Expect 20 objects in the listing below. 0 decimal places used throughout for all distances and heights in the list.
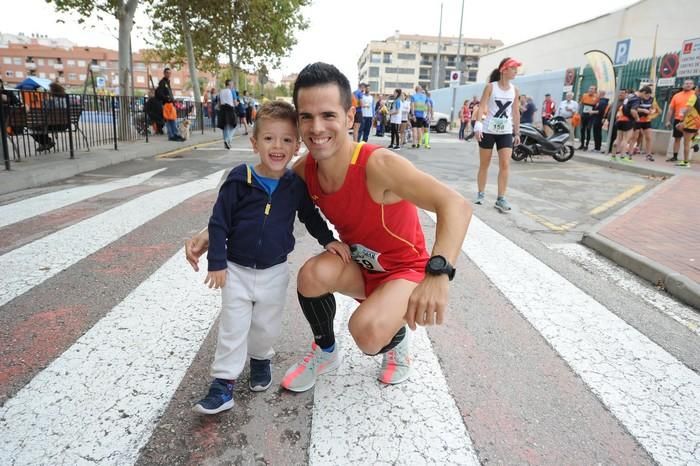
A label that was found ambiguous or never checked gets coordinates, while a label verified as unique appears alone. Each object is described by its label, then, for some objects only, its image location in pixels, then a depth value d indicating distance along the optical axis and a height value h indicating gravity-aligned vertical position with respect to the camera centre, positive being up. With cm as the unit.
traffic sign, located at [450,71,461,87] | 2877 +296
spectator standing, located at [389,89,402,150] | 1472 +21
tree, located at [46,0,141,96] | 1346 +279
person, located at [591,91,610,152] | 1469 +51
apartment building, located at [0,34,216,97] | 10750 +1144
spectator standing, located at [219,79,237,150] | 1447 +14
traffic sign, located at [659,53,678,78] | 1398 +197
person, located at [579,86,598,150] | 1485 +60
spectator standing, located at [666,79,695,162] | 1141 +64
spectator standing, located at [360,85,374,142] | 1464 +39
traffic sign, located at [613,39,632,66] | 1321 +219
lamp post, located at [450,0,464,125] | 3344 +167
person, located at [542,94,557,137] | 1827 +80
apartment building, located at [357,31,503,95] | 11769 +1571
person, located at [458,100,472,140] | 2241 +49
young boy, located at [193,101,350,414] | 215 -57
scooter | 1268 -40
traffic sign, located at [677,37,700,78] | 1267 +199
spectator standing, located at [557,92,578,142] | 1666 +78
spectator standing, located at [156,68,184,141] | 1428 +49
